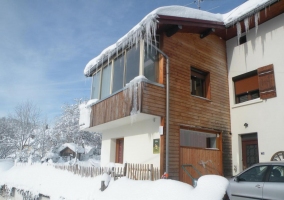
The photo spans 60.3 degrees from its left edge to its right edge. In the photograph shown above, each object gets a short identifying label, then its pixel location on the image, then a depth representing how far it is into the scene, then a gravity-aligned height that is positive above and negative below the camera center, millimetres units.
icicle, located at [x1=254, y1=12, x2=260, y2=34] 10012 +5470
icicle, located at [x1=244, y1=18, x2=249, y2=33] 10406 +5399
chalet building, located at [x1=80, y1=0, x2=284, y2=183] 8945 +2494
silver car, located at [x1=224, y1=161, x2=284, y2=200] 5290 -722
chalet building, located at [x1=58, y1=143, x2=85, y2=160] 35519 -458
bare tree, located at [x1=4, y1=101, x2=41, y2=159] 35256 +2682
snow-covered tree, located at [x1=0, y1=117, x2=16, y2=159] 36594 +897
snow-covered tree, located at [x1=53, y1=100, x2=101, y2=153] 38188 +2265
